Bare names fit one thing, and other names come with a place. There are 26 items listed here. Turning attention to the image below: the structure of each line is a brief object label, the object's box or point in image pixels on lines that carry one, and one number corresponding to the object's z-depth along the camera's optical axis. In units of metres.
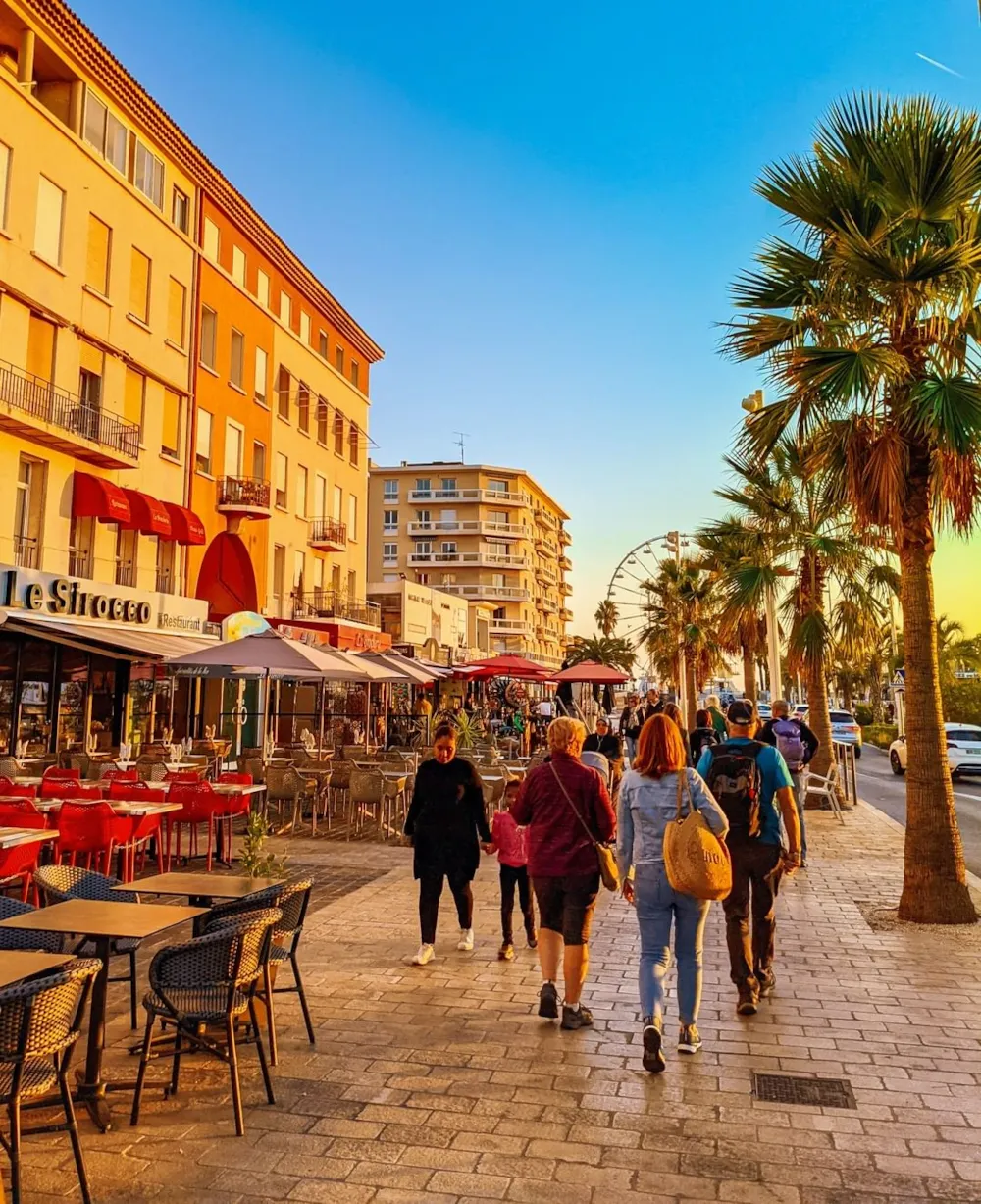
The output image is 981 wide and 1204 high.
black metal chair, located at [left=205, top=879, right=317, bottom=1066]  5.17
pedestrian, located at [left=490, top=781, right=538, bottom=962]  7.18
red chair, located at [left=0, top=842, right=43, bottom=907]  7.26
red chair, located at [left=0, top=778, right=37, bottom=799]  9.94
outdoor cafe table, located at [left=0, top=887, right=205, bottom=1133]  4.27
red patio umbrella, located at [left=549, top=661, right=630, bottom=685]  21.77
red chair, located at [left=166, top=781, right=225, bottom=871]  10.55
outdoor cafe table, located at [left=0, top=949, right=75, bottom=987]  3.62
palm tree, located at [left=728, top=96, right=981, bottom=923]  8.32
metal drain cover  4.64
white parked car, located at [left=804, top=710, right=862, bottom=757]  31.35
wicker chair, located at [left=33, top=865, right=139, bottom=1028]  5.35
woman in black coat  6.92
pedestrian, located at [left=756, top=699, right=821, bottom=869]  13.08
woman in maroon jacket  5.63
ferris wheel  45.94
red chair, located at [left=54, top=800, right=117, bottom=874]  8.40
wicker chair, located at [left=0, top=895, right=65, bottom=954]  4.47
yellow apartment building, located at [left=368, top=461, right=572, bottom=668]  82.56
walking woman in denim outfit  5.26
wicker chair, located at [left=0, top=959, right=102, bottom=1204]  3.34
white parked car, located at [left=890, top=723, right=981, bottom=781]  25.11
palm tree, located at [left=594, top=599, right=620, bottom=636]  120.73
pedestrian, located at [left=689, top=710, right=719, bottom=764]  13.27
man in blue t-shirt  6.05
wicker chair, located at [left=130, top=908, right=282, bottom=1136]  4.35
